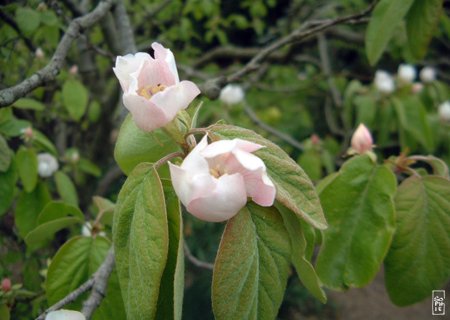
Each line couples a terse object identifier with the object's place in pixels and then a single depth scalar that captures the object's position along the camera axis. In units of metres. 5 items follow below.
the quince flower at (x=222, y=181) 0.19
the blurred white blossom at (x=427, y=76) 0.97
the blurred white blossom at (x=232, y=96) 0.88
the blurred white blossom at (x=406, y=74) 0.90
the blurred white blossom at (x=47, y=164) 0.54
